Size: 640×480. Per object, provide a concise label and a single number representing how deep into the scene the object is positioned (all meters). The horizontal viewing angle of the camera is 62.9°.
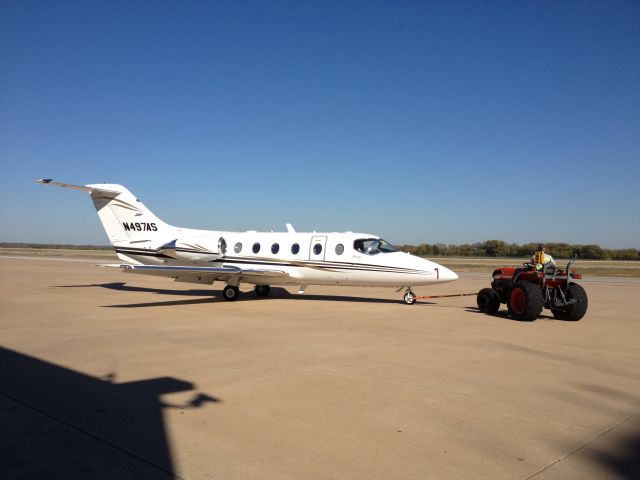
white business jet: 16.09
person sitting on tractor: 13.80
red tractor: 12.90
